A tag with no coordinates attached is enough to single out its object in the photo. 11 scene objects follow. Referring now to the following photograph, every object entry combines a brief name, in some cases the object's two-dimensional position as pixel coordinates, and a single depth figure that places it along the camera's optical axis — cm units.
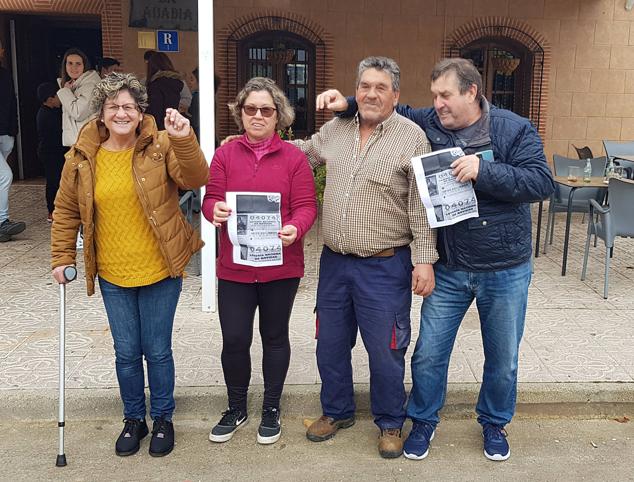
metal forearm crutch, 340
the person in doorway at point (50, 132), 782
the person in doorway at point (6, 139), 772
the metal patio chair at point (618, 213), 595
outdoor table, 659
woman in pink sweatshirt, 331
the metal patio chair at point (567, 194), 756
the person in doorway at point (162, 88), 732
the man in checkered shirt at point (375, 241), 324
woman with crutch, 323
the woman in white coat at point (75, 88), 682
